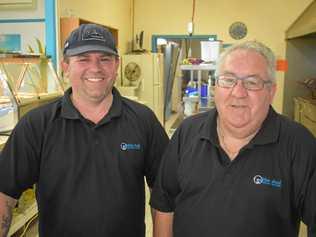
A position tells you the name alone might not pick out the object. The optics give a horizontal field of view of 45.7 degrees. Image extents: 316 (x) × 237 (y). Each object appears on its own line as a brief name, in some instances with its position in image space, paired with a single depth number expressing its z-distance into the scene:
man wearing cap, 1.51
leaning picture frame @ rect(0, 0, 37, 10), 4.12
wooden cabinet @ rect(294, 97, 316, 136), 5.54
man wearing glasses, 1.28
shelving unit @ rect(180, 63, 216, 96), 3.16
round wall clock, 7.99
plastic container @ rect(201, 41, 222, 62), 3.32
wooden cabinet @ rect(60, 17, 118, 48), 4.50
